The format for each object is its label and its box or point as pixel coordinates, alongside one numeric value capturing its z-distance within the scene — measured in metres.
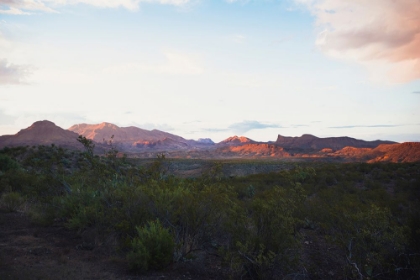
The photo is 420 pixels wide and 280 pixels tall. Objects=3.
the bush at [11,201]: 13.37
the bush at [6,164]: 22.27
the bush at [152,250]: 7.11
